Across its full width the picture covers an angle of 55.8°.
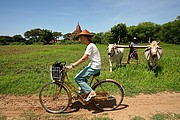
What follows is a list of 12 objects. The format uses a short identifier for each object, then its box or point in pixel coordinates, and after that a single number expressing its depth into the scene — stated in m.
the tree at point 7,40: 69.24
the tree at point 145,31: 76.25
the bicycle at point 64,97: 4.28
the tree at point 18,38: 85.16
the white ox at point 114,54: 9.36
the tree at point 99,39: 60.18
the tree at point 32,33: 105.69
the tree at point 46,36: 74.19
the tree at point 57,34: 93.47
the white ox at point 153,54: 7.74
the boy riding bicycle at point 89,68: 4.36
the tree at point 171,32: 62.28
